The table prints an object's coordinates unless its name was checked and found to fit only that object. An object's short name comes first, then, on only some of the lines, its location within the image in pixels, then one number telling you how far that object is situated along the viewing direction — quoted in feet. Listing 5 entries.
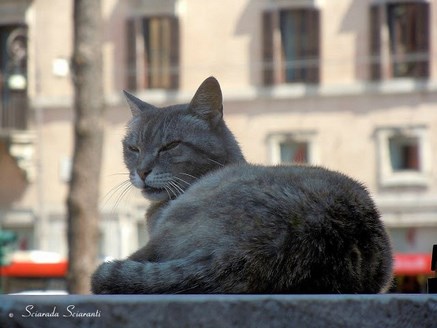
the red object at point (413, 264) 72.95
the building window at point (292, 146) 82.64
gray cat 8.77
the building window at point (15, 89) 88.33
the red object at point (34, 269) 69.10
